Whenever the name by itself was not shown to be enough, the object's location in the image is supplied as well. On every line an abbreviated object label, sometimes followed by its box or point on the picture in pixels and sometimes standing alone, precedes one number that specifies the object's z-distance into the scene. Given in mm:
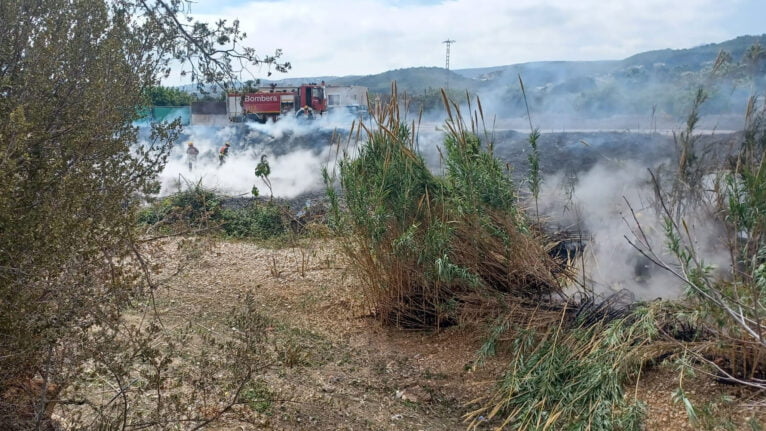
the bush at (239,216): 9781
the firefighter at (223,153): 13962
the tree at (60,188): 2324
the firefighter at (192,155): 16127
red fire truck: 22953
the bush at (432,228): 4777
